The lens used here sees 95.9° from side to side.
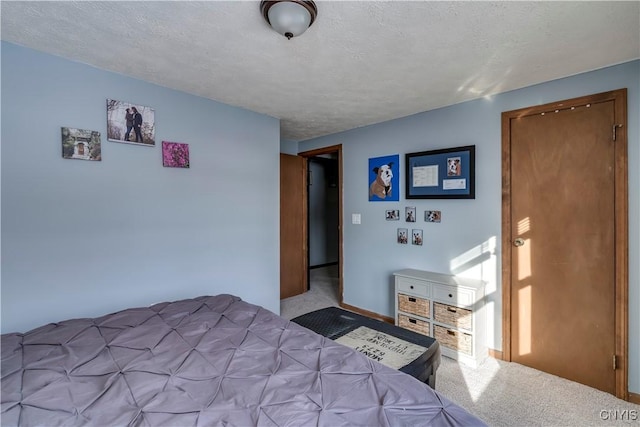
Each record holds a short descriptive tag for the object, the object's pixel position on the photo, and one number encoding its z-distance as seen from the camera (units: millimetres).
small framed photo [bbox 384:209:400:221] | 3322
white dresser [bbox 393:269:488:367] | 2512
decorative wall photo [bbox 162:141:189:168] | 2402
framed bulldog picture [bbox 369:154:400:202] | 3328
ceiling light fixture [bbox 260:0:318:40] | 1375
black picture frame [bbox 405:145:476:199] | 2740
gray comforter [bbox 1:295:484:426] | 888
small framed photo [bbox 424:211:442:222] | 2971
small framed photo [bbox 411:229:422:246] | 3125
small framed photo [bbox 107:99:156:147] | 2129
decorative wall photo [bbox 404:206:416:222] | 3171
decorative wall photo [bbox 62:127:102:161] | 1938
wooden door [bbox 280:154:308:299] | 4262
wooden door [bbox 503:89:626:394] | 2078
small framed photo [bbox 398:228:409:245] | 3244
